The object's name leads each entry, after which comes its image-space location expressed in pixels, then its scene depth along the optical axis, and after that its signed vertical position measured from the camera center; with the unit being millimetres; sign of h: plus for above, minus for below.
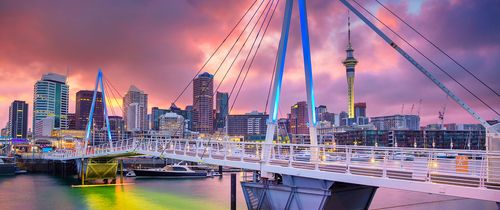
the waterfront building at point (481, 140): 185425 -1819
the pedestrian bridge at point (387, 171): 18016 -1736
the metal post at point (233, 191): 29406 -3596
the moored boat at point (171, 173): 85062 -6951
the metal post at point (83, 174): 64113 -5403
